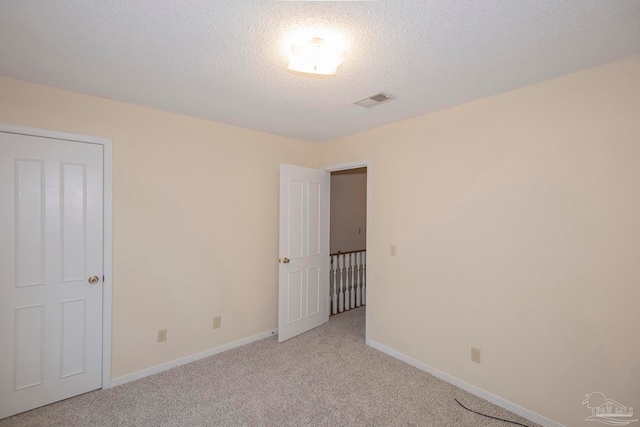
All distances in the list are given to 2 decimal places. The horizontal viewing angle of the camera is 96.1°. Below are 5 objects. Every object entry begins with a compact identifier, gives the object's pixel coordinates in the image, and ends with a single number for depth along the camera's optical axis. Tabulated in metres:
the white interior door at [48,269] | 2.05
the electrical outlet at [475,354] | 2.36
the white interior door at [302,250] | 3.34
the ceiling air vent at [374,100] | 2.25
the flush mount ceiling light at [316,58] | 1.54
